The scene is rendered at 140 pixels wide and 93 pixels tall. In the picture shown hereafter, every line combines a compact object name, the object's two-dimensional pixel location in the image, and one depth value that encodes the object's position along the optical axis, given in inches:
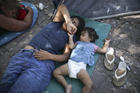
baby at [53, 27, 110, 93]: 86.5
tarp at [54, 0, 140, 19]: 124.7
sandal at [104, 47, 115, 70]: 95.7
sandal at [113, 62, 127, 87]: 87.0
